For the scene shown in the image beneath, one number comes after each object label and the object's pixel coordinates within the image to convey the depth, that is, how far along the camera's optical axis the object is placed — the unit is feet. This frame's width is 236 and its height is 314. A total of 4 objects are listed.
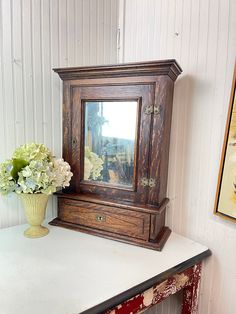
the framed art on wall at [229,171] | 3.11
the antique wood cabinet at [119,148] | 3.36
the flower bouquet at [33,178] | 3.35
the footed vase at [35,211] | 3.53
